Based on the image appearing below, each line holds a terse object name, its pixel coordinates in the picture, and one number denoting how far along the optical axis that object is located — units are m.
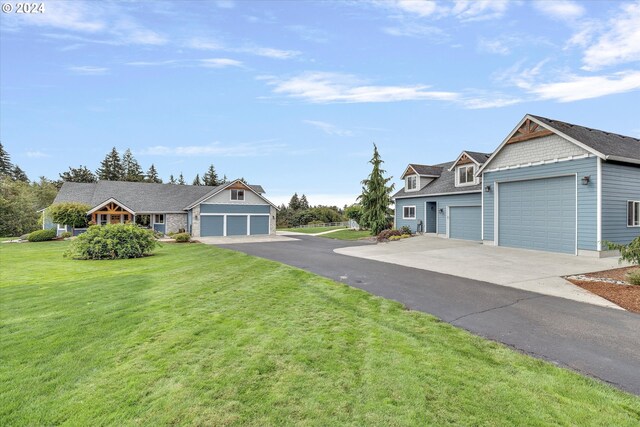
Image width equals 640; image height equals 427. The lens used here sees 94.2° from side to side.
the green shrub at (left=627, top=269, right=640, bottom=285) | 7.52
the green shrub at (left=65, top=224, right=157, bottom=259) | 14.49
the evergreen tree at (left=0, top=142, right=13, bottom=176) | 61.68
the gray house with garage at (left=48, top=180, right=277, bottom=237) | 27.16
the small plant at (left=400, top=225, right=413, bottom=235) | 23.00
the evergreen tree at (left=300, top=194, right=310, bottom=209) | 62.04
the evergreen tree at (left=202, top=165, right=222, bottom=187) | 64.12
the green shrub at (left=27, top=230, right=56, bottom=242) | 23.80
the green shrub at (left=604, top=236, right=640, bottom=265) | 7.92
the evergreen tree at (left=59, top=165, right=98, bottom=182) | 59.19
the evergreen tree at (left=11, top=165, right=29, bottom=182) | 64.56
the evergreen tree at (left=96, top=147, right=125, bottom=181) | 62.84
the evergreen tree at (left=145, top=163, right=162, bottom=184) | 67.44
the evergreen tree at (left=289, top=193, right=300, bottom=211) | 60.40
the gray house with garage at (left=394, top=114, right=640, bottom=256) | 12.22
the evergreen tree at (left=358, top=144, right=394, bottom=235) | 25.72
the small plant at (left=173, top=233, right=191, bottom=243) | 23.25
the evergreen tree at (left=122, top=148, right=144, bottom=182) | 64.38
